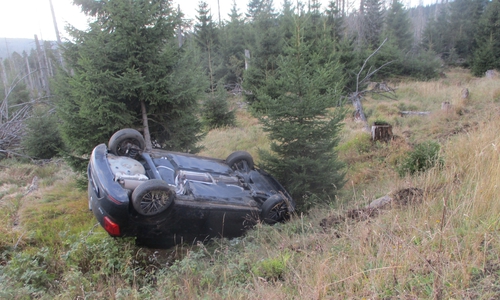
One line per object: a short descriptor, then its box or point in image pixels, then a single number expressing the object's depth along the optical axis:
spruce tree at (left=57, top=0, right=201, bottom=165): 6.59
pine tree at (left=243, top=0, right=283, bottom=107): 17.67
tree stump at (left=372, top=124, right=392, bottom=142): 8.52
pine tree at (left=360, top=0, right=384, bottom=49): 27.56
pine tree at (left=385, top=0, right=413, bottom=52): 30.81
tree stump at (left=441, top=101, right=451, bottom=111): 10.08
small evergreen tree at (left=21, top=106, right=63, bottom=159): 12.09
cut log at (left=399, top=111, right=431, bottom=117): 11.32
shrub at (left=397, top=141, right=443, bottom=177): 5.11
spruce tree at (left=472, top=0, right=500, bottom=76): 23.73
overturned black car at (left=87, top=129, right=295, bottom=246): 3.67
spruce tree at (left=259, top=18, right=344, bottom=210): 5.82
